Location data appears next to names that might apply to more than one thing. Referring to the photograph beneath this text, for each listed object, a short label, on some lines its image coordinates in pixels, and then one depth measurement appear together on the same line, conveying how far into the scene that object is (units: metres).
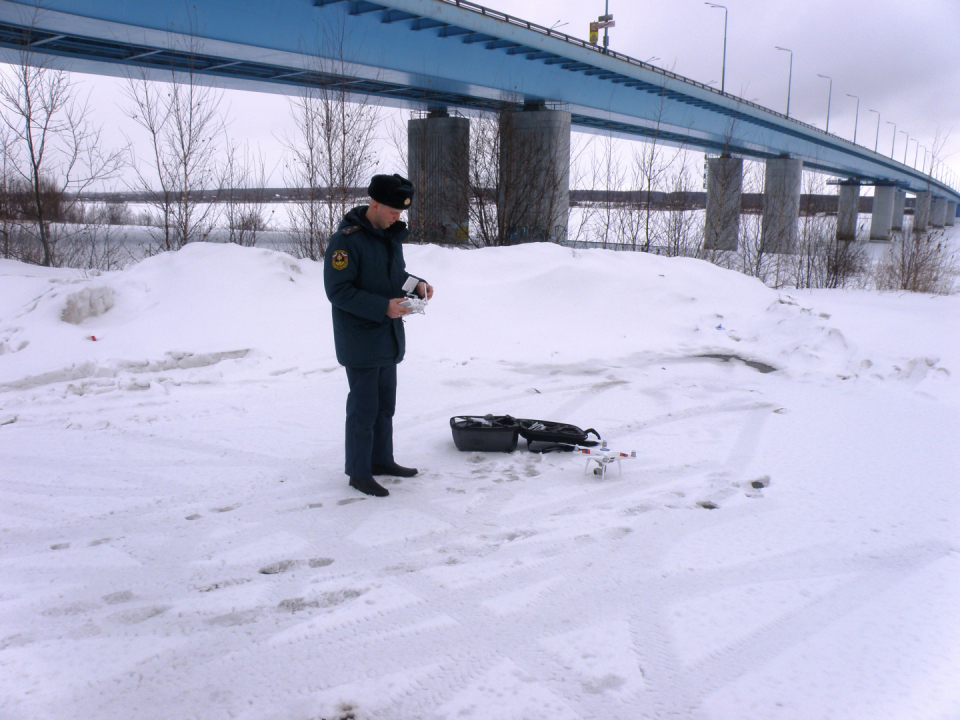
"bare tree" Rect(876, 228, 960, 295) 16.05
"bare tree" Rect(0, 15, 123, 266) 10.58
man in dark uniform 3.60
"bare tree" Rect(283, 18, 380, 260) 12.74
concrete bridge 12.03
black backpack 4.68
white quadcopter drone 4.17
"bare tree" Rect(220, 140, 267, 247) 14.29
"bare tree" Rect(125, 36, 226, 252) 11.37
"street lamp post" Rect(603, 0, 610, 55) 19.02
